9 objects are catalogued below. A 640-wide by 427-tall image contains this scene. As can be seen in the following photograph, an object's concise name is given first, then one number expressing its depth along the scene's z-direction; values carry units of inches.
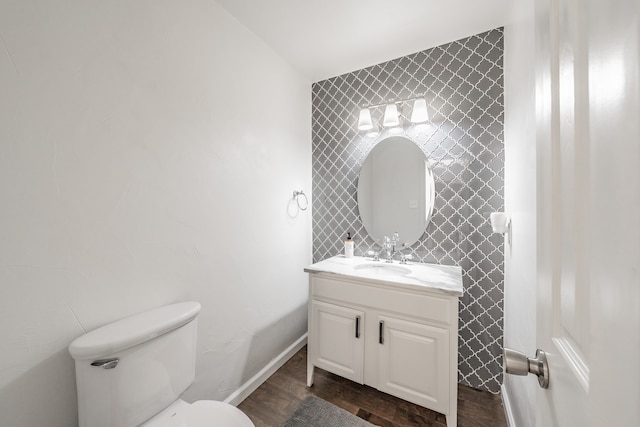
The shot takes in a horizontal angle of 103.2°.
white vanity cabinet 54.5
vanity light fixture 73.5
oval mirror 76.9
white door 9.5
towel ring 88.2
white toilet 34.2
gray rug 57.5
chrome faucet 80.0
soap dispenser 84.5
